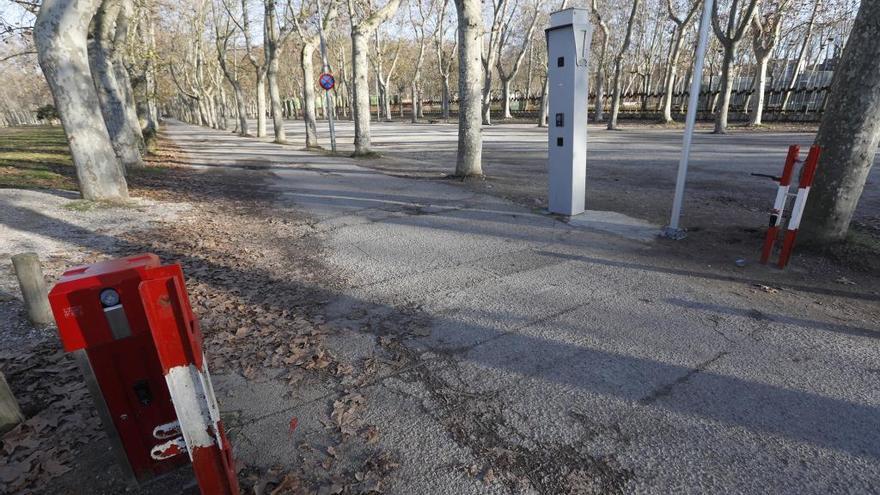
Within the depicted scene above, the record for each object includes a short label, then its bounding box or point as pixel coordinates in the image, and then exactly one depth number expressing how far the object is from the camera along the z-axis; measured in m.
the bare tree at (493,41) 28.47
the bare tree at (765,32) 21.33
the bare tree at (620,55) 23.36
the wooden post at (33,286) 3.90
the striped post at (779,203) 4.69
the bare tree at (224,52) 29.52
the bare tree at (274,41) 22.59
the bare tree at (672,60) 23.56
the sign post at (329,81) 17.62
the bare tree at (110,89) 12.32
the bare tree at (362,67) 14.27
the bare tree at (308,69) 20.33
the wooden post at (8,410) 2.72
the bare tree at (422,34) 36.94
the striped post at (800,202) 4.69
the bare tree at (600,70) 22.88
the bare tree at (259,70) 26.12
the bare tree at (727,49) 19.66
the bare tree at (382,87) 41.62
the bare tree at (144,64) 19.46
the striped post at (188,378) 1.70
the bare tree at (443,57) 35.79
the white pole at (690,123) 5.62
